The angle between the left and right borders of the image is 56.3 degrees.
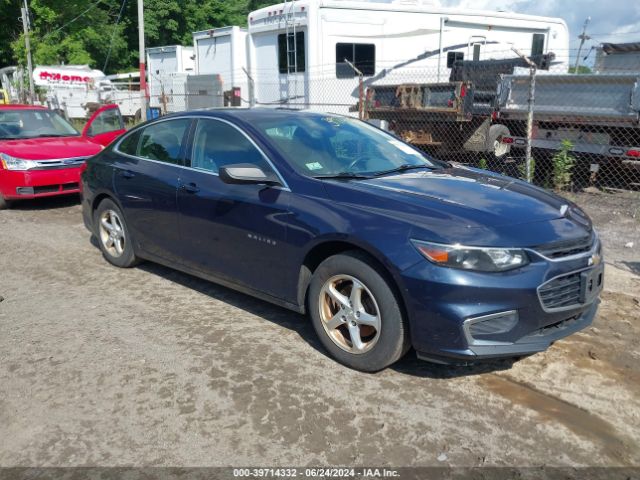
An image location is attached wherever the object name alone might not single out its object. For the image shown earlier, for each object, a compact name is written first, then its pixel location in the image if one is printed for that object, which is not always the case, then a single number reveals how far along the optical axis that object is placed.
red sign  26.91
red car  8.52
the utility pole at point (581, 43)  11.18
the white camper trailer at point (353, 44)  13.83
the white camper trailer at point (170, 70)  20.70
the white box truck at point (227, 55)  16.44
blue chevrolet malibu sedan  3.34
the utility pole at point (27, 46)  25.78
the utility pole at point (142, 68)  17.83
